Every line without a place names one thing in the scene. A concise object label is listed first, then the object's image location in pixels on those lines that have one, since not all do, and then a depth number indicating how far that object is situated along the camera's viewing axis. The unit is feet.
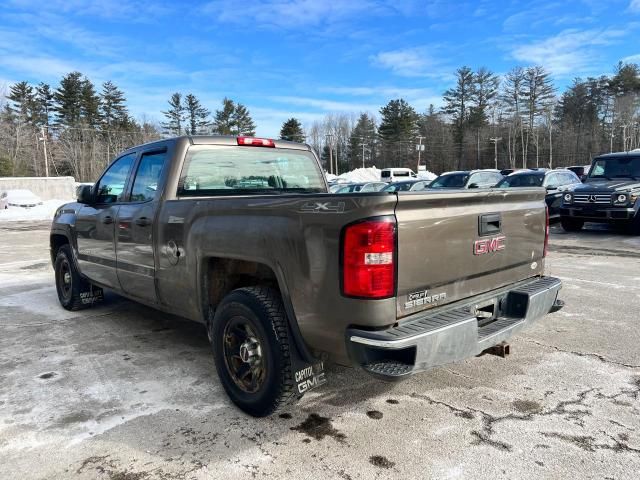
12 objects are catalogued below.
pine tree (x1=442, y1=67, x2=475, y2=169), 270.05
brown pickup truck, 8.14
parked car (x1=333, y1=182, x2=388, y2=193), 69.67
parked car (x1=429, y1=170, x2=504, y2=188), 54.19
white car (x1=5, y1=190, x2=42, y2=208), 85.92
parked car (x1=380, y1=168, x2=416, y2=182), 151.53
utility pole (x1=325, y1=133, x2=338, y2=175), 263.62
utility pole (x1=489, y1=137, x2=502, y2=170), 247.19
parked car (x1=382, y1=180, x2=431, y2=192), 69.15
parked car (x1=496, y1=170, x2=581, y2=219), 46.60
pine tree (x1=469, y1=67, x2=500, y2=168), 266.98
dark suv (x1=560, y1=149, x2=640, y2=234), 38.93
